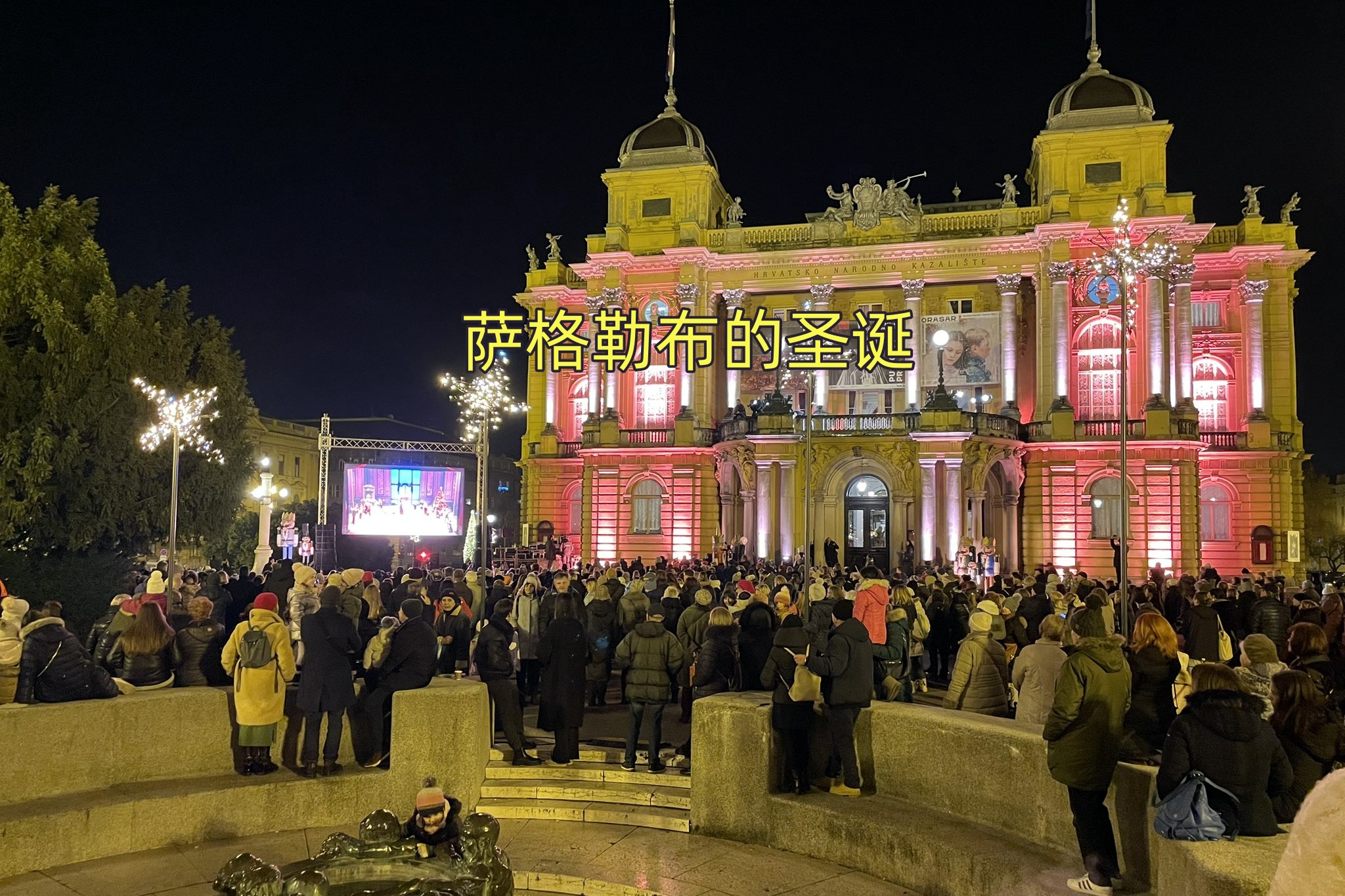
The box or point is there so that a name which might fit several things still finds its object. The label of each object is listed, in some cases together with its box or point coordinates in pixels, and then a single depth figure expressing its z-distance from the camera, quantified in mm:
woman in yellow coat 8156
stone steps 8742
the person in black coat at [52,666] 7590
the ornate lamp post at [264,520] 30641
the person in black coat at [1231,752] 4738
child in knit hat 4793
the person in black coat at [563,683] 9586
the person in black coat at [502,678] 9586
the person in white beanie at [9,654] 7469
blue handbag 4652
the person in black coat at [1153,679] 6824
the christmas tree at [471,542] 43025
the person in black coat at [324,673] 8273
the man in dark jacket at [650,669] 9320
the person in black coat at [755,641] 10398
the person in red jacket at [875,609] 11000
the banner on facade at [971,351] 39500
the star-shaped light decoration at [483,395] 27641
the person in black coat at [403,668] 8656
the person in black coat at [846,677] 7805
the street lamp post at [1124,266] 14570
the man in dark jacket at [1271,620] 12703
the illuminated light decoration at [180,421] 19781
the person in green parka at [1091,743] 5855
